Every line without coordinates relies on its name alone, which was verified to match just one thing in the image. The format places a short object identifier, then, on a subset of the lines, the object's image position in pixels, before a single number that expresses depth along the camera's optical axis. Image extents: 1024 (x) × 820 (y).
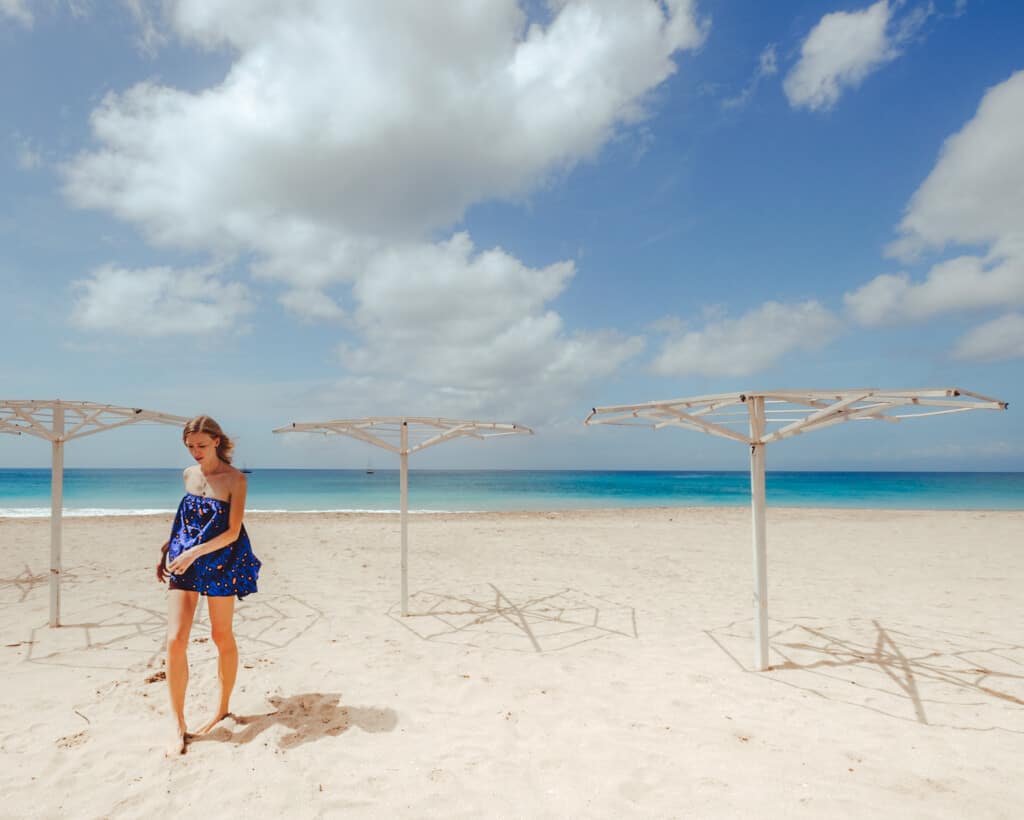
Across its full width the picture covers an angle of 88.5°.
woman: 3.00
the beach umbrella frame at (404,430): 5.96
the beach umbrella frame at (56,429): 5.17
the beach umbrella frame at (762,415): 3.81
